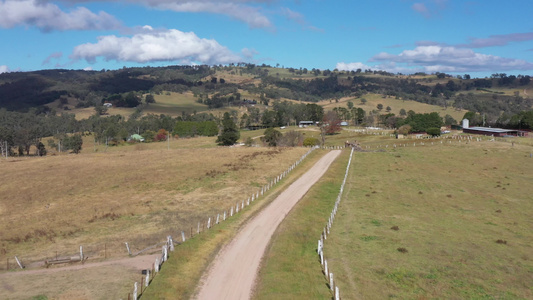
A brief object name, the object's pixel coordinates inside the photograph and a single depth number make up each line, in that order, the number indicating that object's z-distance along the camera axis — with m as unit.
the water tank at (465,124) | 156.15
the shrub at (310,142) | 130.75
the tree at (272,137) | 145.62
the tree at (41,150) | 156.38
